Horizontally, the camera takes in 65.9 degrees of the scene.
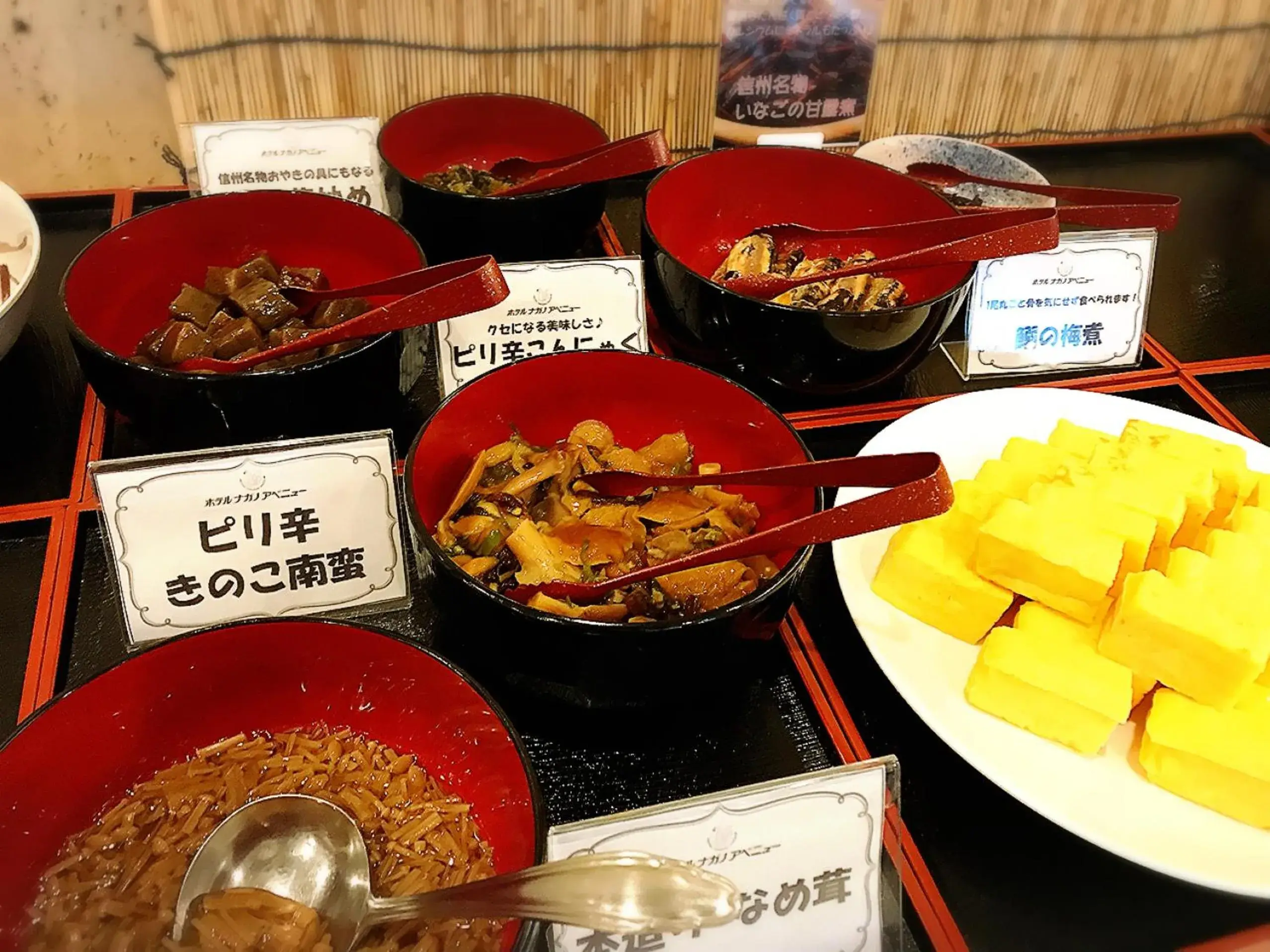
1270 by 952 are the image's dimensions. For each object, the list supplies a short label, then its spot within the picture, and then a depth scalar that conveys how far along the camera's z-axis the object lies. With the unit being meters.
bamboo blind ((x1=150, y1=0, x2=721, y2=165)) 0.54
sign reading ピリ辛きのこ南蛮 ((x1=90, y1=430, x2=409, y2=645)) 0.32
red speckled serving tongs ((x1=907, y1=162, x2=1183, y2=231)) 0.47
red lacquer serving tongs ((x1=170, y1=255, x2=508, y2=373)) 0.37
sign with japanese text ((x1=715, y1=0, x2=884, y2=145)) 0.57
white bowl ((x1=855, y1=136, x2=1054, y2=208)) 0.58
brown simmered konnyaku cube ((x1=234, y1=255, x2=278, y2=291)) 0.45
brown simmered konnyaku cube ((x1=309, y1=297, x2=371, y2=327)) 0.44
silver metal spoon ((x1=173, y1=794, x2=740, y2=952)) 0.22
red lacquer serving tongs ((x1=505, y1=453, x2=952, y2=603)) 0.30
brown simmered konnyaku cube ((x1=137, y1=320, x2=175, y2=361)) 0.43
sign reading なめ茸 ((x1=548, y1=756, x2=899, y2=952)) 0.24
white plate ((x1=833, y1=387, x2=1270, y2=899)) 0.28
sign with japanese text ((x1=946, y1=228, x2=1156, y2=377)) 0.47
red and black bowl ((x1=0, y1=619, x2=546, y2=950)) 0.27
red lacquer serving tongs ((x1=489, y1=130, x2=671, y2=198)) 0.48
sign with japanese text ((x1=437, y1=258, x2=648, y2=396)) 0.42
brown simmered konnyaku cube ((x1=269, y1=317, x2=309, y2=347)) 0.43
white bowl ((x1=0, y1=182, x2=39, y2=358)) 0.42
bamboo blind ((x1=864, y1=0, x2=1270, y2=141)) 0.63
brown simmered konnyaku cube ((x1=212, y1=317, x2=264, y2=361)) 0.42
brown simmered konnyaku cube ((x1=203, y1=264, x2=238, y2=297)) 0.45
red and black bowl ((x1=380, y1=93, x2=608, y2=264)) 0.49
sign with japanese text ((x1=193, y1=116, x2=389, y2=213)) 0.50
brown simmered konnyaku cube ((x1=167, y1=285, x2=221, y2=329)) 0.44
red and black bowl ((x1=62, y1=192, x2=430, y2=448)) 0.37
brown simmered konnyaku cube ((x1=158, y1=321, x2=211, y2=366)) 0.42
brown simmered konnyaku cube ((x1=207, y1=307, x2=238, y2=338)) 0.43
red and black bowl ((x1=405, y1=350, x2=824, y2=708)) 0.29
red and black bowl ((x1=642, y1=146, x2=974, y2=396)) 0.42
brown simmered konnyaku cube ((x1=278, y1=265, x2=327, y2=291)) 0.46
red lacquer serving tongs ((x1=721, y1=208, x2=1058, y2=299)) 0.42
